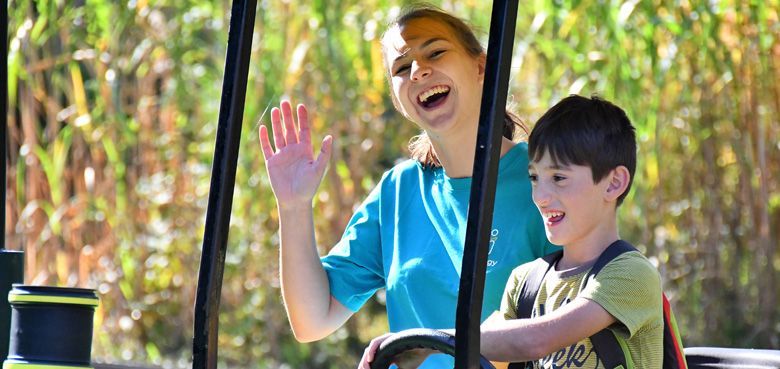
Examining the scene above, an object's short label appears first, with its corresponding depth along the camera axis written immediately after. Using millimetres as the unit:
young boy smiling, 4732
